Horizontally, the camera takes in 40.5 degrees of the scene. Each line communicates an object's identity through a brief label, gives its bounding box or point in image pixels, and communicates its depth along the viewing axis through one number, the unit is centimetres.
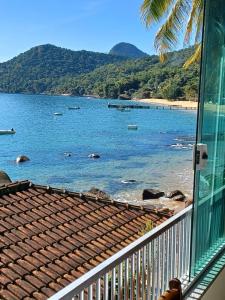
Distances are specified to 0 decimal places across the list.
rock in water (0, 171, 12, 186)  1001
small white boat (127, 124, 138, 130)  3714
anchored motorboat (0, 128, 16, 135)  3548
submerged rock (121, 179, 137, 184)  1721
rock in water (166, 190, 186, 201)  1367
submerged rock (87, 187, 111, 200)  1307
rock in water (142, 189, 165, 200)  1409
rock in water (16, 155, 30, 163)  2351
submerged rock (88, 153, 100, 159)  2346
